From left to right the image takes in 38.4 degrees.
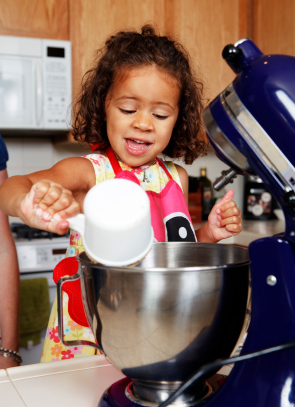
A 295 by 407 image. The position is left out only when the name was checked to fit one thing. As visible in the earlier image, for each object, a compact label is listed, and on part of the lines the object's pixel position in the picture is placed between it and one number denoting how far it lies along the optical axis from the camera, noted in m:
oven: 1.90
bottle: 2.67
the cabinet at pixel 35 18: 2.03
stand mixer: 0.40
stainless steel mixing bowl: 0.40
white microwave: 2.01
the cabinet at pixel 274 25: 2.24
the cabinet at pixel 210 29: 2.37
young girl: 0.86
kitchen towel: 1.84
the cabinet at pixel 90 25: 2.14
